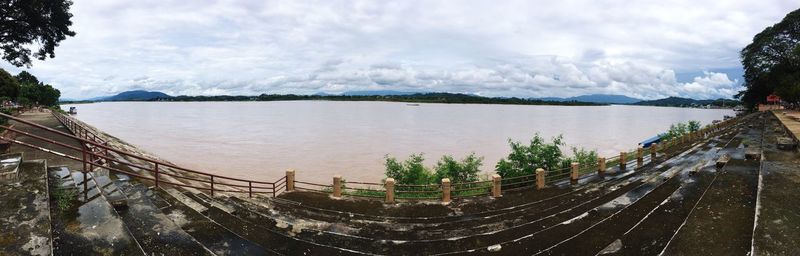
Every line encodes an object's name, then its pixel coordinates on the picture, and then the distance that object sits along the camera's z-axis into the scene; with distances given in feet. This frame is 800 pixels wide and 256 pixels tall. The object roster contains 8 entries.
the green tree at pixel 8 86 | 139.87
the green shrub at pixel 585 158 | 82.79
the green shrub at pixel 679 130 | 124.36
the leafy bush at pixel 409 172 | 69.77
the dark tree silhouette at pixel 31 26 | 74.81
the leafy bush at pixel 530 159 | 72.18
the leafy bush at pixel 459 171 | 71.82
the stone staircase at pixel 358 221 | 25.21
